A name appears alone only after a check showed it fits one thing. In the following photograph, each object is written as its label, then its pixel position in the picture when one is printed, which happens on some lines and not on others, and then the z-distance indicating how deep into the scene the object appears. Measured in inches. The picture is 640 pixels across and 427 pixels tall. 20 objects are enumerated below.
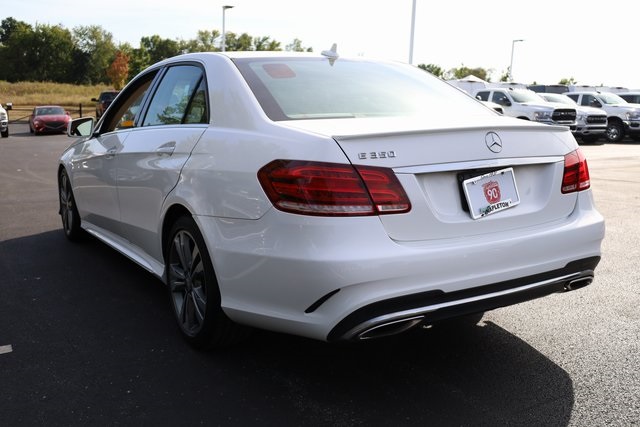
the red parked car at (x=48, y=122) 1098.1
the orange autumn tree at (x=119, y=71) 2923.2
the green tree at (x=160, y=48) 3850.9
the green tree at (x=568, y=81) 3274.1
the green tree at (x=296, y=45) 3242.1
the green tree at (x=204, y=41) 3646.7
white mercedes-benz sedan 101.2
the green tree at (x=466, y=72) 3604.8
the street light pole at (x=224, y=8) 1409.9
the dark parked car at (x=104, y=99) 1271.7
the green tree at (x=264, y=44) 3646.7
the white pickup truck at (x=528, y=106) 847.1
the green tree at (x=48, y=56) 3454.7
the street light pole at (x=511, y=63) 2120.4
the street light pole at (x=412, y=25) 1157.1
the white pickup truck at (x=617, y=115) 950.4
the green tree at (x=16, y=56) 3420.3
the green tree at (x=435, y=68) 3498.0
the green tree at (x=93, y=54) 3508.9
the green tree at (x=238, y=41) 3809.1
